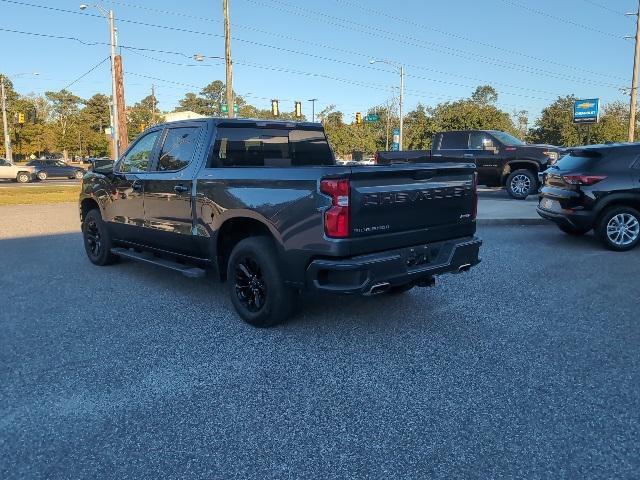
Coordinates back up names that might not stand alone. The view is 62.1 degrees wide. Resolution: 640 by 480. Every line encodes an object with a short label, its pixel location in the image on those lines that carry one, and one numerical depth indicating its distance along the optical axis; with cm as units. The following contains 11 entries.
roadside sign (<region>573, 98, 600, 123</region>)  4384
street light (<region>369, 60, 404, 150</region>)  4912
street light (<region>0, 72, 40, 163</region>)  5094
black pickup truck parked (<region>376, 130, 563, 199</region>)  1549
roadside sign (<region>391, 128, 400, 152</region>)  5496
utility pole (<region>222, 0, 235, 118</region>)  2625
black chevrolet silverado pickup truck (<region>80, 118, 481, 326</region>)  414
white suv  3475
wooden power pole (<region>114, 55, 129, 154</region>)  2428
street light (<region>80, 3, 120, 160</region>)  2513
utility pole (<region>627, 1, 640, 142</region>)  2967
